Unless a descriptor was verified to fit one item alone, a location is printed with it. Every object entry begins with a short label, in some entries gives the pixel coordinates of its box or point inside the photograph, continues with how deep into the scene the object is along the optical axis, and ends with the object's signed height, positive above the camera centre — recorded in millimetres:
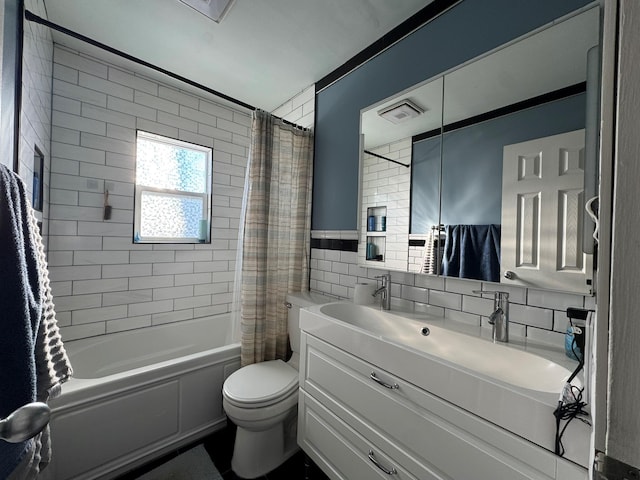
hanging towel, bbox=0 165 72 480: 629 -238
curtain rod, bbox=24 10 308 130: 1242 +1000
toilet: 1458 -976
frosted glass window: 2330 +401
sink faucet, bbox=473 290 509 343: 1130 -326
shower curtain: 1882 +29
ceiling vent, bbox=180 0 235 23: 1504 +1294
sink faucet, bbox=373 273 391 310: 1591 -304
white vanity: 750 -553
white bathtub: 1335 -992
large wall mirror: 1027 +370
